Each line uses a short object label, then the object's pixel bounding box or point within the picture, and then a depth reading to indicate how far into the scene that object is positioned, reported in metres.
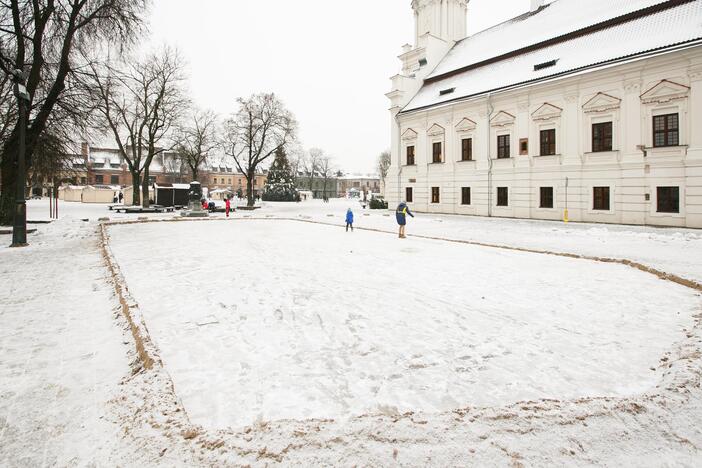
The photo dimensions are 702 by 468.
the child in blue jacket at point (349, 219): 18.98
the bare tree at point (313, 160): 115.25
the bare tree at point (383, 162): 102.37
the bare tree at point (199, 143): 48.12
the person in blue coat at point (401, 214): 16.02
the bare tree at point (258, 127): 47.25
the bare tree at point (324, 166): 115.06
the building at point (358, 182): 157.75
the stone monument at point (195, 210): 30.50
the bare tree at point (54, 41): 15.16
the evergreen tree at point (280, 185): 70.81
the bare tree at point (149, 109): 37.78
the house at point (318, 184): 129.88
